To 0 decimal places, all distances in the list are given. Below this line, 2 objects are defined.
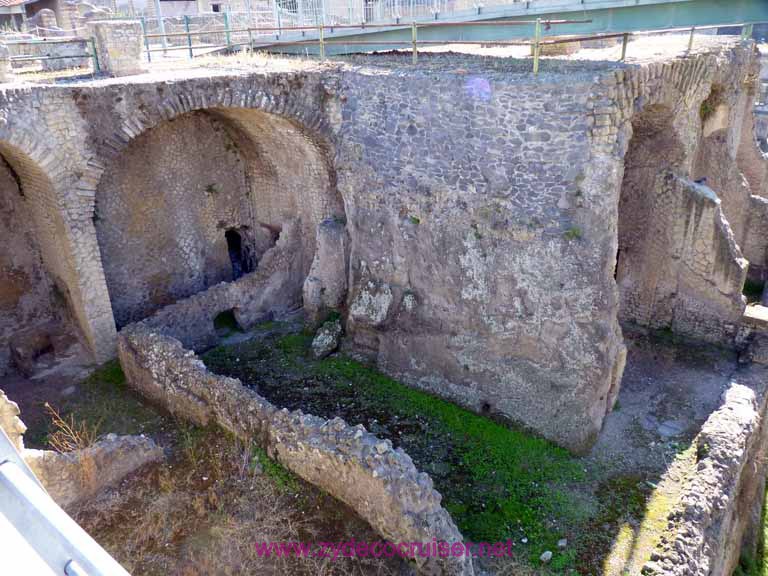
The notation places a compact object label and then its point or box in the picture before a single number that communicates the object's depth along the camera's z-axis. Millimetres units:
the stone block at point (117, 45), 10180
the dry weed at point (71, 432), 7977
